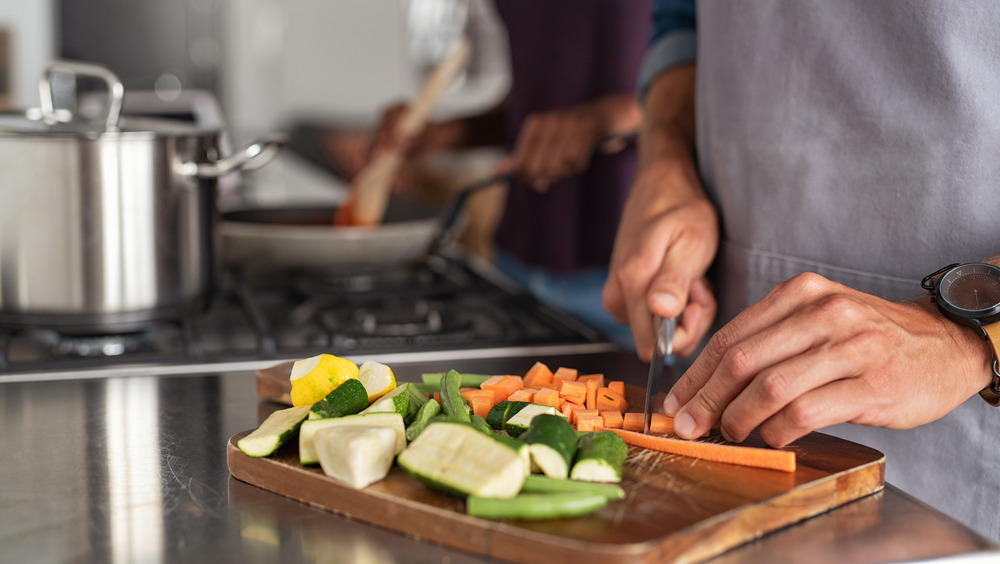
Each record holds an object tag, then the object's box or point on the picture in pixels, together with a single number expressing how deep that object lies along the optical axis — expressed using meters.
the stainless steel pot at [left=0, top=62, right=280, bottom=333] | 1.08
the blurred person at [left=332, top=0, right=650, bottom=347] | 1.84
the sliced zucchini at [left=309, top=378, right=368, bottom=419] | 0.80
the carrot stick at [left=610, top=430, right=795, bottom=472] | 0.76
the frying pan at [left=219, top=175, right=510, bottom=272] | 1.49
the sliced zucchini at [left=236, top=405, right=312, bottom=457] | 0.77
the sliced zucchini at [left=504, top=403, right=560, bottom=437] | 0.81
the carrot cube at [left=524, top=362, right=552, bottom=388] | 0.96
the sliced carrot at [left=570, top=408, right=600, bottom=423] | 0.85
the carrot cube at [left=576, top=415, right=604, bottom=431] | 0.84
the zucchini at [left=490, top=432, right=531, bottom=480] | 0.70
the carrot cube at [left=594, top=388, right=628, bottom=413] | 0.91
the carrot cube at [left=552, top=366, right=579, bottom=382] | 0.96
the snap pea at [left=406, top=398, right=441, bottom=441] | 0.79
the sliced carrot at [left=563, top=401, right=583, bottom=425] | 0.86
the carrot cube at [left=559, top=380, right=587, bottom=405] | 0.90
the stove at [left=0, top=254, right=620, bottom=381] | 1.16
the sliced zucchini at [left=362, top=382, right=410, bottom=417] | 0.82
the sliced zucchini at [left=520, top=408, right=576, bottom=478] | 0.72
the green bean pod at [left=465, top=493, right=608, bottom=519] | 0.65
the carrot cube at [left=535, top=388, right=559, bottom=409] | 0.87
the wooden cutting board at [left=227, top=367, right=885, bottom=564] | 0.63
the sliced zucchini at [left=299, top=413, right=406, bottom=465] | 0.75
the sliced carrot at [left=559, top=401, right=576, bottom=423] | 0.86
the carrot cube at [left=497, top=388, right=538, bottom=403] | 0.88
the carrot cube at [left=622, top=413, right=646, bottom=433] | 0.86
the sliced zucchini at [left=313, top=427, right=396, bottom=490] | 0.70
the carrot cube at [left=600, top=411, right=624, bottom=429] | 0.86
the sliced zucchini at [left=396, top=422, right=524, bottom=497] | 0.67
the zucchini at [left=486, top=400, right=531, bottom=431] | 0.84
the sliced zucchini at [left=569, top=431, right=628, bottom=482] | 0.72
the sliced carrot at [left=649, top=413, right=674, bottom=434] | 0.84
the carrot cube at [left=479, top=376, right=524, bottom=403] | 0.91
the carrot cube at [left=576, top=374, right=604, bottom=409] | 0.91
